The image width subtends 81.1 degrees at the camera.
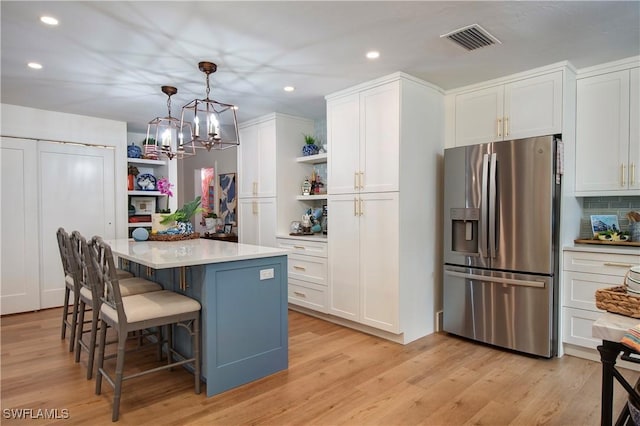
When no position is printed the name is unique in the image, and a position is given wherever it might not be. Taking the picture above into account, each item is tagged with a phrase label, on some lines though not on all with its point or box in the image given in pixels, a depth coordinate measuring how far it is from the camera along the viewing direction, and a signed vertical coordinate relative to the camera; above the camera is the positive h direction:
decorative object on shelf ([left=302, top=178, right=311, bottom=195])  4.66 +0.21
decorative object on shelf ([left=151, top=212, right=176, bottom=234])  3.60 -0.18
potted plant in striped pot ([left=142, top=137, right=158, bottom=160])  3.41 +0.53
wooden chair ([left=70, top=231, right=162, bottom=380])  2.53 -0.62
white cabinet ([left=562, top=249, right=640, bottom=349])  2.76 -0.61
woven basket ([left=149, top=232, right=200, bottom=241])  3.51 -0.30
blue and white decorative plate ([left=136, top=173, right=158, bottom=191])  5.31 +0.34
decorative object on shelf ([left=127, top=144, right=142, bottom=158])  5.19 +0.76
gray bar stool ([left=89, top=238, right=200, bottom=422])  2.12 -0.64
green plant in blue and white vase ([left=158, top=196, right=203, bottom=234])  3.61 -0.12
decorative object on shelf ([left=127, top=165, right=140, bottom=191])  5.20 +0.43
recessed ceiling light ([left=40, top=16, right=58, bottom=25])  2.26 +1.14
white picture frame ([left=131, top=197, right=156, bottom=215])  5.39 +0.01
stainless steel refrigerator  2.88 -0.32
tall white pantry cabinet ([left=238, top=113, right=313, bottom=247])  4.55 +0.38
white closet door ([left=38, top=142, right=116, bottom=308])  4.41 +0.10
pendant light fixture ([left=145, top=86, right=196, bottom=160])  3.26 +0.57
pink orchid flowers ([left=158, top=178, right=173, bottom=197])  4.12 +0.21
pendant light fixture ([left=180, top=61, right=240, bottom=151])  2.79 +0.59
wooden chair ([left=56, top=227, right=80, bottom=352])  2.99 -0.64
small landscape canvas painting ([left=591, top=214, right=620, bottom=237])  3.11 -0.16
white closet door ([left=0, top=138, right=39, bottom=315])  4.14 -0.24
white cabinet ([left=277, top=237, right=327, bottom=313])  3.96 -0.75
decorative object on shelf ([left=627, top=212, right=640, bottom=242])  2.92 -0.17
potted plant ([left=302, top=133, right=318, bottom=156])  4.57 +0.71
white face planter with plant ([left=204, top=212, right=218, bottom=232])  6.18 -0.26
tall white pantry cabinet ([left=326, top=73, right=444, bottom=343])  3.26 +0.01
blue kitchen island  2.36 -0.66
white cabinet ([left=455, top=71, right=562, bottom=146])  3.02 +0.82
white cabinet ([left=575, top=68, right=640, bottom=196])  2.87 +0.56
